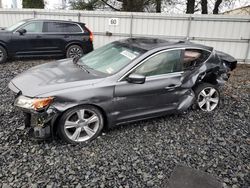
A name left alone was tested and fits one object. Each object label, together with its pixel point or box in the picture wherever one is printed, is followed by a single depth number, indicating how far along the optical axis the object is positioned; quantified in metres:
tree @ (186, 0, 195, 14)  14.30
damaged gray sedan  3.14
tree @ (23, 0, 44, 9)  14.45
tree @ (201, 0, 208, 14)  14.58
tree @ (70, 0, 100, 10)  16.45
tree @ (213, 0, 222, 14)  14.40
